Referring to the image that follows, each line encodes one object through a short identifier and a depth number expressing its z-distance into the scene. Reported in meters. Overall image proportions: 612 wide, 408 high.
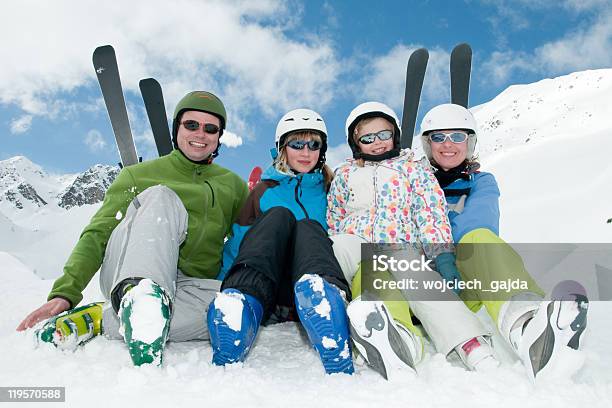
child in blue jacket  1.75
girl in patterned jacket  1.73
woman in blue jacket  1.59
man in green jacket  1.72
